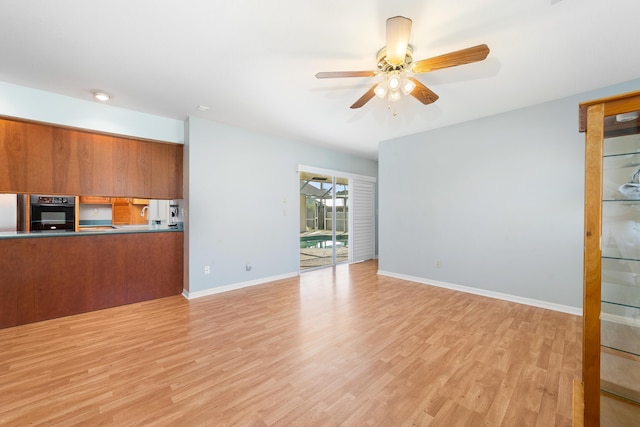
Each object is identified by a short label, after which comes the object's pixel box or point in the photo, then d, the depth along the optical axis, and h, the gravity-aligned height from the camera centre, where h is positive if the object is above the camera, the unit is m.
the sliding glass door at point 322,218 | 5.69 -0.14
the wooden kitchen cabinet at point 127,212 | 4.73 +0.00
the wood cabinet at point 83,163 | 2.78 +0.62
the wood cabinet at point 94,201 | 4.43 +0.20
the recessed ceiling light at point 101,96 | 2.84 +1.35
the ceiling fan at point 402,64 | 1.60 +1.09
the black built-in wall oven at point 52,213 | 3.38 -0.02
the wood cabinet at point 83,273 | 2.69 -0.75
